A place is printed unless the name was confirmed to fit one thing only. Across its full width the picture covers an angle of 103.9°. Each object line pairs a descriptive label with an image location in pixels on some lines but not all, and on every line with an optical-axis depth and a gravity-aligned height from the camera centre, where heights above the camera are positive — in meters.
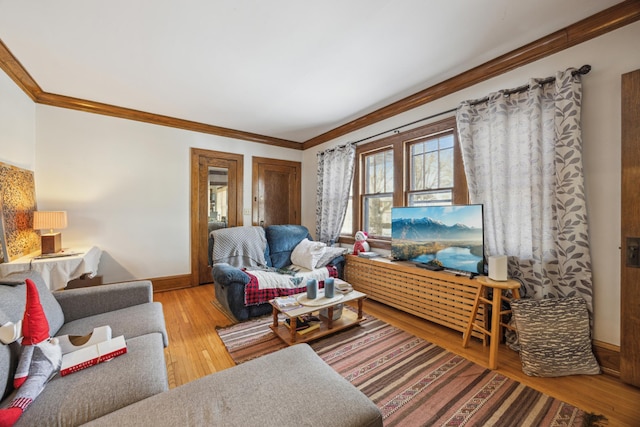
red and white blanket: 2.65 -0.82
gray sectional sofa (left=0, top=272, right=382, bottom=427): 0.89 -0.72
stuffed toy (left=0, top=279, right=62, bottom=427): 0.96 -0.62
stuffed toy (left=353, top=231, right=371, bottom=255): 3.51 -0.42
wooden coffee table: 2.13 -1.00
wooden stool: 1.87 -0.71
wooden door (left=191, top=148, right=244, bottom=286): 3.90 +0.28
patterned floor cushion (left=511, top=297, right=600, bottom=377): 1.77 -0.91
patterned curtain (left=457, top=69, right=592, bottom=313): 1.85 +0.28
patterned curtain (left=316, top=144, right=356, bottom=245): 3.90 +0.43
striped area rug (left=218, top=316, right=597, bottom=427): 1.43 -1.16
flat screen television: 2.29 -0.22
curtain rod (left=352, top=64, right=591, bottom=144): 1.83 +1.07
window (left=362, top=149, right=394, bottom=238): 3.51 +0.31
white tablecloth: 2.21 -0.47
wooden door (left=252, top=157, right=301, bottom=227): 4.53 +0.45
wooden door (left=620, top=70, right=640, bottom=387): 1.62 -0.13
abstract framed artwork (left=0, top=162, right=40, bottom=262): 2.23 +0.04
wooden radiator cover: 2.29 -0.81
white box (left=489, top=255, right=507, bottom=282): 1.98 -0.43
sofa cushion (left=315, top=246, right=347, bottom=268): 3.35 -0.55
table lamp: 2.55 -0.08
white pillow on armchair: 3.27 -0.53
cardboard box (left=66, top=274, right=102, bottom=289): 2.86 -0.78
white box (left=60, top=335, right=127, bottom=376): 1.17 -0.69
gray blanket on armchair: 3.17 -0.42
